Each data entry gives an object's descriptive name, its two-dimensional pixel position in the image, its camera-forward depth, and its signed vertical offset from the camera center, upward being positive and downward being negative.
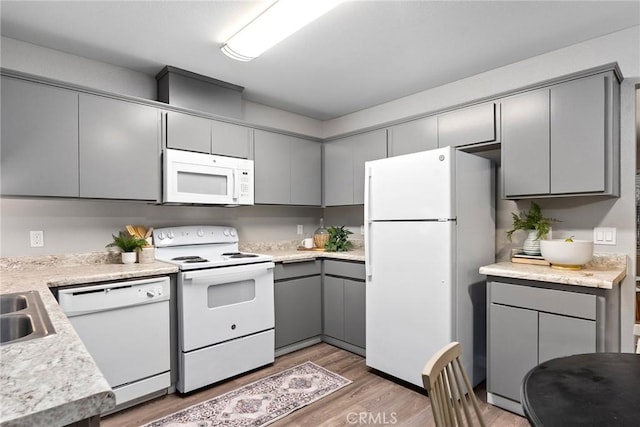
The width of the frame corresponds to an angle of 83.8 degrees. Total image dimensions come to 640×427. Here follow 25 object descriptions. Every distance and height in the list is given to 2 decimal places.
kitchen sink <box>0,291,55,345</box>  1.08 -0.36
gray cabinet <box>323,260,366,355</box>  3.08 -0.85
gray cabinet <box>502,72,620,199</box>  2.14 +0.45
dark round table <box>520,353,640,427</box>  0.87 -0.51
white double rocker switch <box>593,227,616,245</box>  2.32 -0.17
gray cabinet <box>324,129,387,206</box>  3.36 +0.49
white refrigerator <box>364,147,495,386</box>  2.32 -0.32
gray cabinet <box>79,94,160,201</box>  2.38 +0.44
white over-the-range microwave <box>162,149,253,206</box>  2.68 +0.26
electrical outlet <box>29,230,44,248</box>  2.41 -0.18
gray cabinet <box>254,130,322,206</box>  3.32 +0.41
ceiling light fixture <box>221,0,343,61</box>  1.92 +1.10
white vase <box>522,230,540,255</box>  2.49 -0.24
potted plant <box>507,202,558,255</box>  2.49 -0.12
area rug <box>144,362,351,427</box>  2.13 -1.25
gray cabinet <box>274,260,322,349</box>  3.09 -0.82
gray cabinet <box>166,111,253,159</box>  2.75 +0.62
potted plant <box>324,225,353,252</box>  3.52 -0.30
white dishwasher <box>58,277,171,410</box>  2.07 -0.73
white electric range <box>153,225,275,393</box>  2.45 -0.71
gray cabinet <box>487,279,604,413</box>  1.92 -0.69
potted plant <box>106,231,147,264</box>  2.60 -0.25
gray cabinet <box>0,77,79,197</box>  2.10 +0.45
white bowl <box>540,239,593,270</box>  2.15 -0.26
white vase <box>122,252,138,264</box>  2.60 -0.33
